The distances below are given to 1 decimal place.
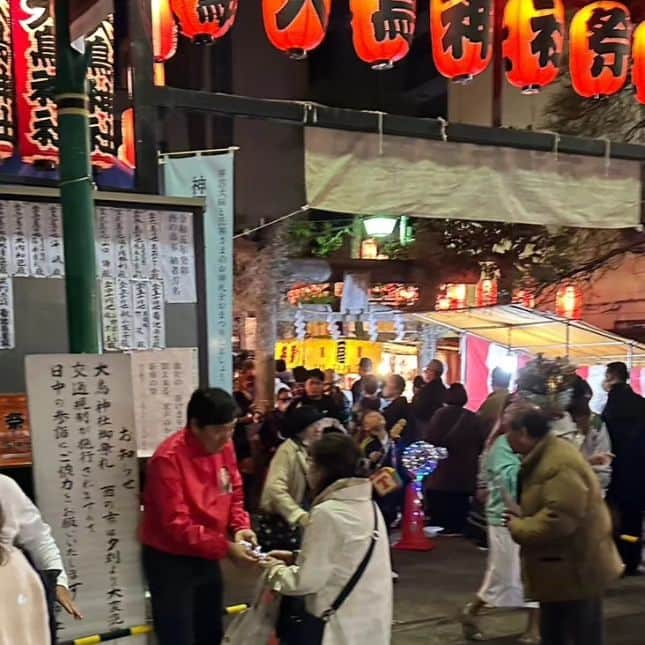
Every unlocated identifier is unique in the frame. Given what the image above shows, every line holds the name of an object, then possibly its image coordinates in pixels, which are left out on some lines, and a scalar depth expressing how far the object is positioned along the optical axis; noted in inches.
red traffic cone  391.2
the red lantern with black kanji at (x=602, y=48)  336.8
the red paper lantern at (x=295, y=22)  286.2
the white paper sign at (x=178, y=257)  223.5
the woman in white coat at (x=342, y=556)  151.1
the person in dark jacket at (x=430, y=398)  478.3
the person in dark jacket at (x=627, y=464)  350.9
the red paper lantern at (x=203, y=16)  286.5
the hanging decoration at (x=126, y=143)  233.3
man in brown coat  187.0
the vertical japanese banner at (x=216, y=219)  235.1
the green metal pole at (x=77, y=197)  183.8
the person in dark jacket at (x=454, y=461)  401.1
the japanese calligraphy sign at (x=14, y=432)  194.4
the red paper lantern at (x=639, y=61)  345.4
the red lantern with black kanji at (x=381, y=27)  301.7
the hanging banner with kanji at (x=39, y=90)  226.8
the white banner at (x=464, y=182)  268.7
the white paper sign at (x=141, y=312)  217.6
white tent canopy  545.6
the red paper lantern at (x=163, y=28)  291.6
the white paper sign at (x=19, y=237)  204.4
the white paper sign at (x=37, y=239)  206.7
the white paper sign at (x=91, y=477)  175.6
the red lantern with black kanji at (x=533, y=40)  324.5
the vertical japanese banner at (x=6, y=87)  223.9
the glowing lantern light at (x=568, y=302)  627.8
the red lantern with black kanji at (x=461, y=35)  313.4
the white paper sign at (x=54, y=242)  208.9
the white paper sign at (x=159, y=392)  211.0
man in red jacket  174.9
